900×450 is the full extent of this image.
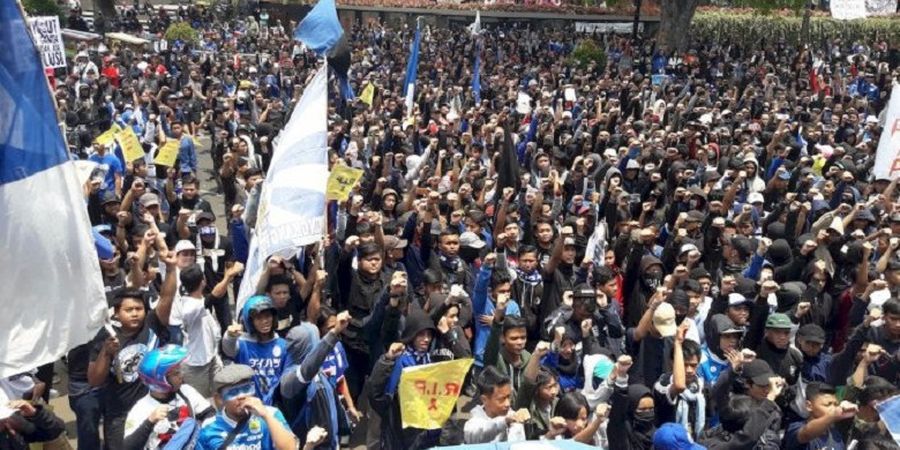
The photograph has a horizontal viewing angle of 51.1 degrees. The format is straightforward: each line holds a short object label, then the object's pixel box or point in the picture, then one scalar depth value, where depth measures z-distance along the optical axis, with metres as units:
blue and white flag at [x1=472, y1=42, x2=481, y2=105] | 16.09
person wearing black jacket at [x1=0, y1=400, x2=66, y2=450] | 4.07
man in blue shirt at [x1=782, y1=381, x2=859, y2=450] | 4.41
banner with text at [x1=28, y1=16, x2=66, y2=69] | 13.93
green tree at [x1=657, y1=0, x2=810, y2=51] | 27.48
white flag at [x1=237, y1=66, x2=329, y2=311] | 5.56
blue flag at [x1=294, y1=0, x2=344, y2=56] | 10.64
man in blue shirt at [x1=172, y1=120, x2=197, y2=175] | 10.32
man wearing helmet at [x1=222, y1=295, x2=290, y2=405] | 4.77
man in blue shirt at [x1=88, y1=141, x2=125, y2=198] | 8.68
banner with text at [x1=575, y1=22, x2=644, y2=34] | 31.86
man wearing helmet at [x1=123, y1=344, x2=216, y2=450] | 3.92
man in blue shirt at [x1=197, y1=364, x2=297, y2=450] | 3.78
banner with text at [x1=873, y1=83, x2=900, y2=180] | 9.43
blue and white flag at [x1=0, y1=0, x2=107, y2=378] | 3.38
